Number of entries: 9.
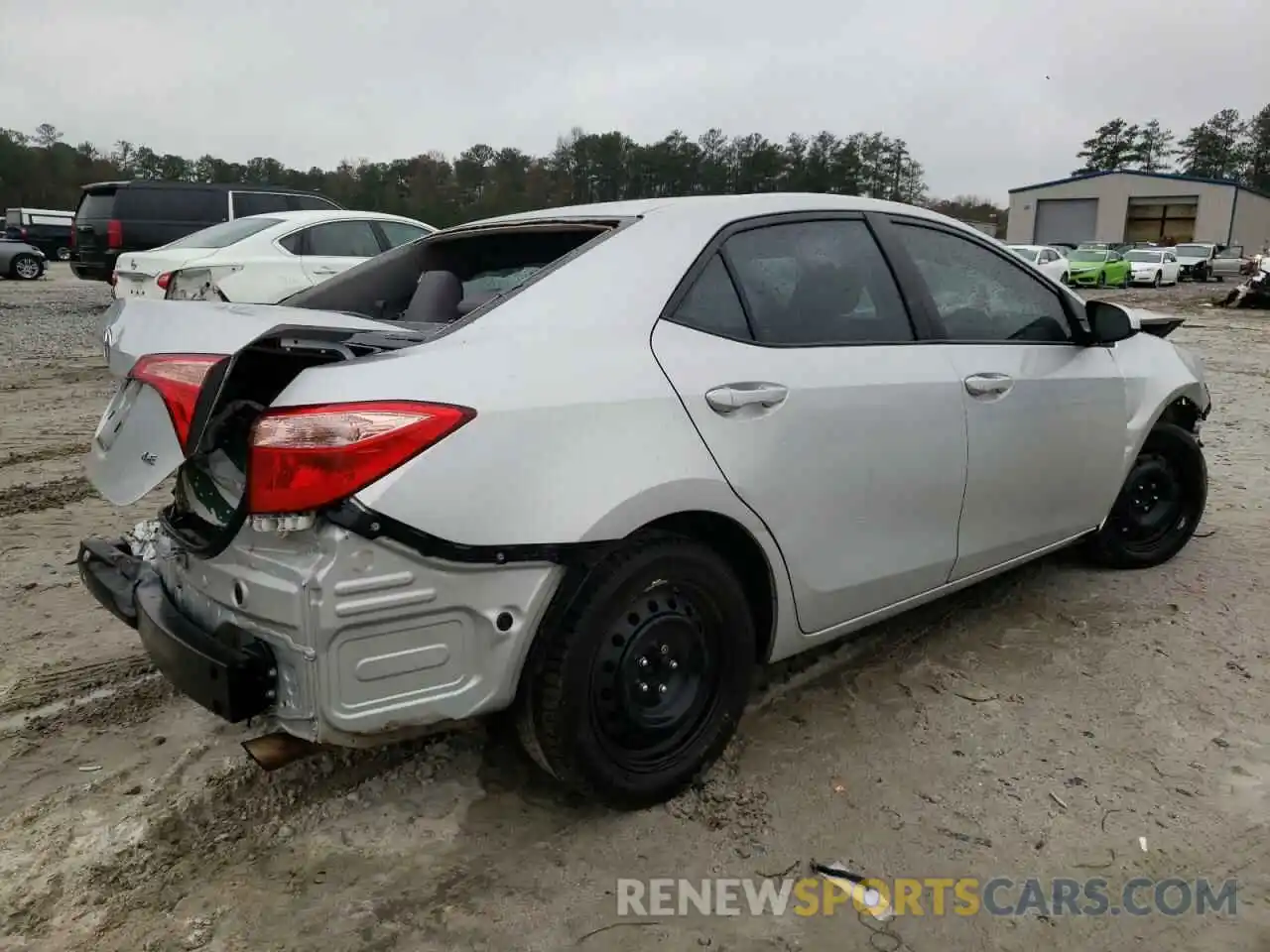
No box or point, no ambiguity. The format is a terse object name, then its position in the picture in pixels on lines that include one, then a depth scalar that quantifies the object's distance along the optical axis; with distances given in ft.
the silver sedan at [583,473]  6.62
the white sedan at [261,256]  28.40
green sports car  103.35
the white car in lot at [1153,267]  108.17
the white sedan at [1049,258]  76.23
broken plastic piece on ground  7.36
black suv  42.86
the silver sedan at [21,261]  76.13
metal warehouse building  186.50
